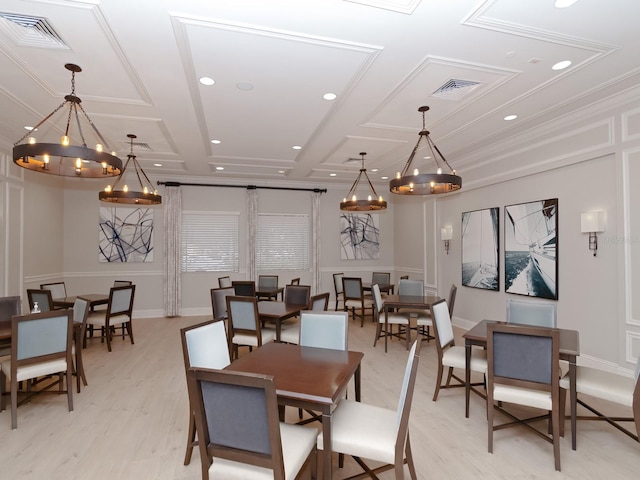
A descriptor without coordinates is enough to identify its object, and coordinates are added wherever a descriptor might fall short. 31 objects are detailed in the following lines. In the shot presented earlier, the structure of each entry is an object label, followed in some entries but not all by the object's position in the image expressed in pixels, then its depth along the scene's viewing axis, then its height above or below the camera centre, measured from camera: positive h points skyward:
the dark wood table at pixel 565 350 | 2.61 -0.87
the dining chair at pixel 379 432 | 1.85 -1.08
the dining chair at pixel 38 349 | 2.95 -0.93
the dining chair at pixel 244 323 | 4.01 -0.94
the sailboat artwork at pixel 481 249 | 5.72 -0.12
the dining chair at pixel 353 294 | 6.90 -1.03
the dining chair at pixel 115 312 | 5.22 -1.09
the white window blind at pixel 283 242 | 8.38 +0.02
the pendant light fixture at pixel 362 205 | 6.37 +0.70
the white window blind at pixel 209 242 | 7.96 +0.03
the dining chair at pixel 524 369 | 2.43 -0.93
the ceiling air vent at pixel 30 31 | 2.54 +1.64
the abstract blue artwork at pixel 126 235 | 7.54 +0.19
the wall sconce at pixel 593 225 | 3.97 +0.20
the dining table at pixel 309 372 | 1.89 -0.84
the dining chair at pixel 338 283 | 8.05 -0.94
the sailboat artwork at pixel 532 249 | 4.68 -0.10
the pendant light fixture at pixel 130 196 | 5.28 +0.74
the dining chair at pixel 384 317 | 5.16 -1.13
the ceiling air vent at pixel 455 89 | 3.54 +1.63
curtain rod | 7.77 +1.34
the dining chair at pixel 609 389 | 2.27 -1.10
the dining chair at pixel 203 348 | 2.46 -0.78
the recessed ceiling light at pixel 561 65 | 3.12 +1.62
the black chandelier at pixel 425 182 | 3.87 +0.72
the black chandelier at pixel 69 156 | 2.87 +0.79
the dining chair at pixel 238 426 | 1.52 -0.84
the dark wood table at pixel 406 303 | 4.90 -0.88
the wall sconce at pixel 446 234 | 6.69 +0.16
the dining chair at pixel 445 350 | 3.31 -1.08
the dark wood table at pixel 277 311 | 4.18 -0.88
